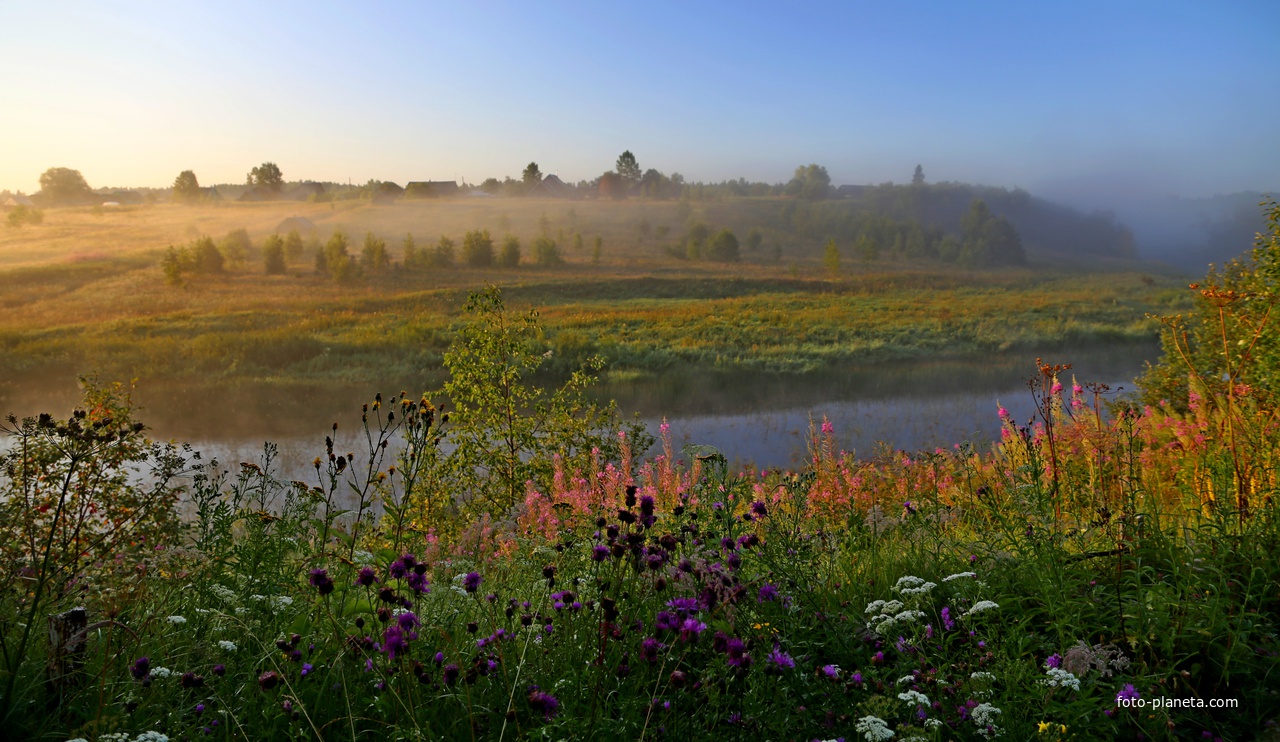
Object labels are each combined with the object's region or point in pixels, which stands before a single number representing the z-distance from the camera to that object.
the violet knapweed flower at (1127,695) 1.76
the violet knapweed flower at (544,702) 1.42
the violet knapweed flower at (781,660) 1.58
